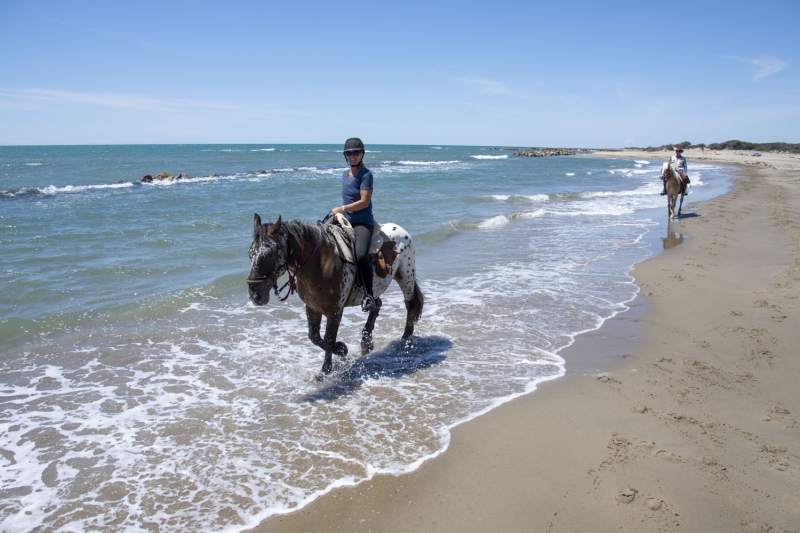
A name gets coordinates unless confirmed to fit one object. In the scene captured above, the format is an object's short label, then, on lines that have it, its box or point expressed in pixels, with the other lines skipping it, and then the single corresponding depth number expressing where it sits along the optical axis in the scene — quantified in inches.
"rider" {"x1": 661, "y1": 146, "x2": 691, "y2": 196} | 686.5
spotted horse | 182.1
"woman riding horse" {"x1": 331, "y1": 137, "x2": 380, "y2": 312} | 215.2
